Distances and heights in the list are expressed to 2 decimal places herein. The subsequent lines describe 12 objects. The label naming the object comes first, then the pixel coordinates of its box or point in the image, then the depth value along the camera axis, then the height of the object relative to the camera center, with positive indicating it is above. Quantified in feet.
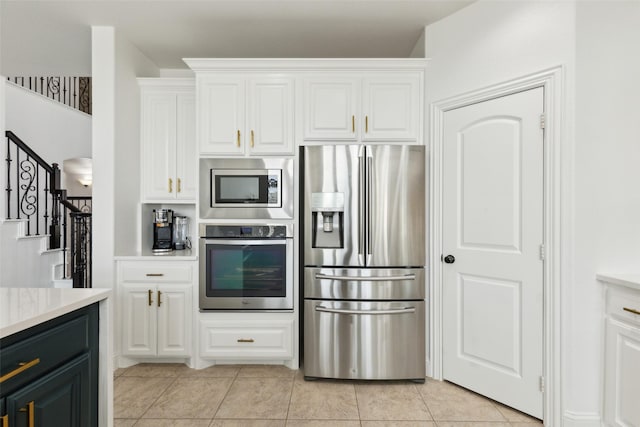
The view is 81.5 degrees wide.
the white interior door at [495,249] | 7.59 -0.79
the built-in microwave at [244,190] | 9.64 +0.57
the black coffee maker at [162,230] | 11.15 -0.57
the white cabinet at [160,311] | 9.82 -2.63
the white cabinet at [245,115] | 9.75 +2.55
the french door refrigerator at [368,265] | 8.83 -1.26
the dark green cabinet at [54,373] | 3.72 -1.83
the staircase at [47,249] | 12.41 -1.36
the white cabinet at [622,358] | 6.08 -2.48
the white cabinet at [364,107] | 9.59 +2.73
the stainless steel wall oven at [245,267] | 9.57 -1.42
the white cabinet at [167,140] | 10.96 +2.12
